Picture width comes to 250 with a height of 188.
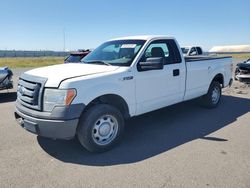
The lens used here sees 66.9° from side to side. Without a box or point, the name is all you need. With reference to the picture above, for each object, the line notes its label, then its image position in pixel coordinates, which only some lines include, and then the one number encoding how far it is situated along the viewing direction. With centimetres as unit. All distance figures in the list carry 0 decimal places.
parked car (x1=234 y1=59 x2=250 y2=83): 807
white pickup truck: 286
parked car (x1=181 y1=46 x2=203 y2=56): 1242
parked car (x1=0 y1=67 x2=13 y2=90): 641
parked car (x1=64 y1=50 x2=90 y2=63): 1005
